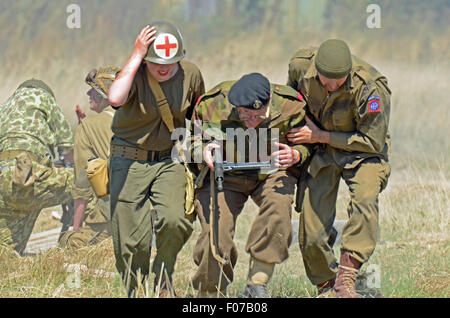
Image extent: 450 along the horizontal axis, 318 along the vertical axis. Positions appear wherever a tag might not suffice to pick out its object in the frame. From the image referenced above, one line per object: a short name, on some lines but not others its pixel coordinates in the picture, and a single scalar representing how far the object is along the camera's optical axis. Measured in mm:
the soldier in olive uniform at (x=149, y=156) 12531
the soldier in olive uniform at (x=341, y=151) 12461
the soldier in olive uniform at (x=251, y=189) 12273
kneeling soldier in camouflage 18906
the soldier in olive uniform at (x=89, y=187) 19422
